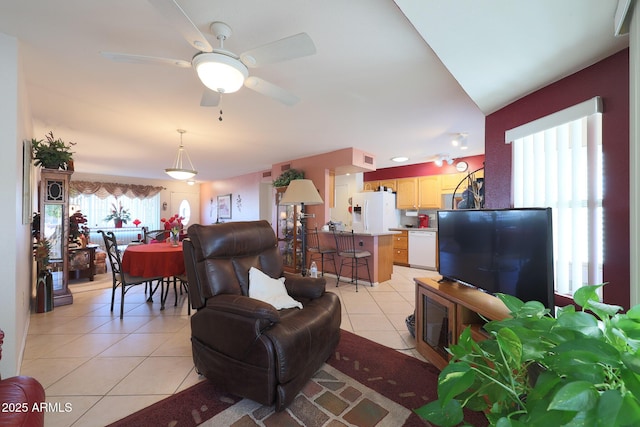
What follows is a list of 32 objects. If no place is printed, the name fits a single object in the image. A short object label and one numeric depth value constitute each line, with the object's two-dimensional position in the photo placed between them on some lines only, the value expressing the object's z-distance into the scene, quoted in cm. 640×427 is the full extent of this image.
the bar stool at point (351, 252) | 404
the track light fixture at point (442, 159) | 502
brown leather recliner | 144
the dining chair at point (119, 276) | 288
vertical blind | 148
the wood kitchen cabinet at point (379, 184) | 639
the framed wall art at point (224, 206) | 797
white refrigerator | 548
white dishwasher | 541
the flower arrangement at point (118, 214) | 755
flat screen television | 135
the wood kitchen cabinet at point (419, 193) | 568
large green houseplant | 34
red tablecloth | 291
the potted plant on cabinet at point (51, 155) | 304
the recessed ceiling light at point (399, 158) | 527
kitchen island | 425
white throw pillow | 191
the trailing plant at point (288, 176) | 506
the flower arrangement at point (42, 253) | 304
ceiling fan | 134
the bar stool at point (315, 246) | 471
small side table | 428
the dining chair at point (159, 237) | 450
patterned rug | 141
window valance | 696
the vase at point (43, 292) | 296
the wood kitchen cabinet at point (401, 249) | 587
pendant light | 380
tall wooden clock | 320
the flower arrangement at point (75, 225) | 426
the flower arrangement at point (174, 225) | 350
